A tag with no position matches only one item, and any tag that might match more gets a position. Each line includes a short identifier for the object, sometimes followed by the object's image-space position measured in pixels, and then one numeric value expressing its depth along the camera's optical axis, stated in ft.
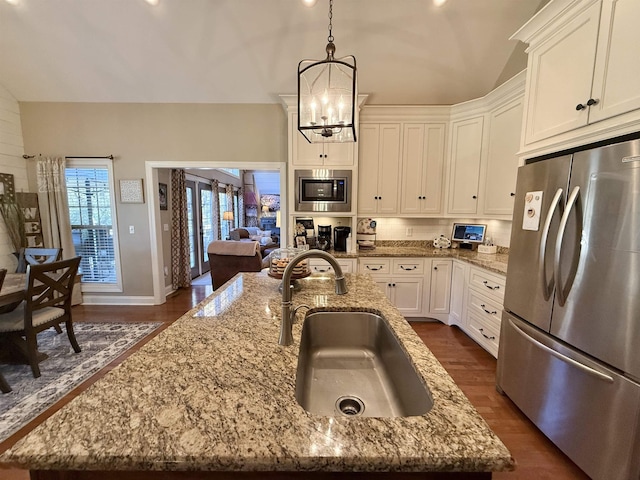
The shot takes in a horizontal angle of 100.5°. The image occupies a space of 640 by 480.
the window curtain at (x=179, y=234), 15.31
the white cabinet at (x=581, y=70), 4.29
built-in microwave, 10.59
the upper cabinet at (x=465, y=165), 10.21
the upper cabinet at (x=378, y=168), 11.05
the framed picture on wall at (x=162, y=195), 13.79
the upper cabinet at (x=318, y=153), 10.52
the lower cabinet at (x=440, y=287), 10.57
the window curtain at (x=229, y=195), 25.28
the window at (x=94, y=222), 12.46
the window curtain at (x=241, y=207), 30.36
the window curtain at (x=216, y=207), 22.34
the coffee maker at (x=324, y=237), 11.35
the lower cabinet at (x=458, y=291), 9.82
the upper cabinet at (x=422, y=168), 10.98
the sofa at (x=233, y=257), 13.33
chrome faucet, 3.18
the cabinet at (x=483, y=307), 7.97
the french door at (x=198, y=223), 18.57
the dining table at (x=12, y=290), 6.58
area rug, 6.25
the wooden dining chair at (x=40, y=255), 9.29
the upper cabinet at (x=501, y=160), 8.64
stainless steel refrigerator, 3.97
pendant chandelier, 4.87
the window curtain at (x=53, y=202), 11.84
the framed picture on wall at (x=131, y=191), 12.29
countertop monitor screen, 10.85
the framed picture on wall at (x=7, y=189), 11.13
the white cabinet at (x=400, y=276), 10.53
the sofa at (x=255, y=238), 22.17
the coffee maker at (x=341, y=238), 11.18
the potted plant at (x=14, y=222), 11.24
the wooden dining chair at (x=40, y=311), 6.99
